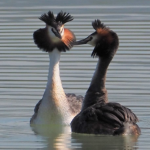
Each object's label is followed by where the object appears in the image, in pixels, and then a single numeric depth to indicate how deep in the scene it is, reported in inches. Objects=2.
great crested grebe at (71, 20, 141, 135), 556.1
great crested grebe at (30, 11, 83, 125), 614.9
